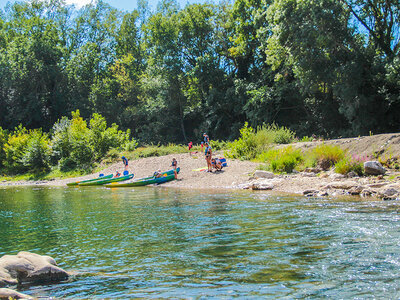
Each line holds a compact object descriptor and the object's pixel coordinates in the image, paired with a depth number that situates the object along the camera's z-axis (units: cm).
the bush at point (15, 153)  3850
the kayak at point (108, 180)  2459
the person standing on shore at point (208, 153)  2128
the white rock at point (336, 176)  1463
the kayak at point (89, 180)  2612
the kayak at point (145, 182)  2192
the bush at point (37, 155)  3616
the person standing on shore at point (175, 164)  2202
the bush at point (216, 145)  3058
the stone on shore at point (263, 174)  1738
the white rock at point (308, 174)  1624
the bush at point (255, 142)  2345
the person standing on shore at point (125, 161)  2715
